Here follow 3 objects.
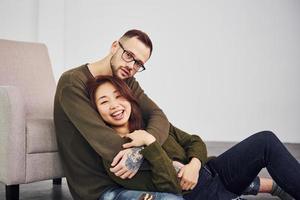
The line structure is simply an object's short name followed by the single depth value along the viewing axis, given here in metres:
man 1.32
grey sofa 1.81
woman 1.32
